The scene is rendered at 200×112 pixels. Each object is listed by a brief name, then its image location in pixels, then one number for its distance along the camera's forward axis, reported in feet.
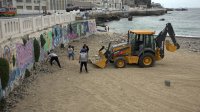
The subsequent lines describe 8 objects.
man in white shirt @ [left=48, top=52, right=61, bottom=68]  56.21
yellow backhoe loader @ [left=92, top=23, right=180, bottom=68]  56.85
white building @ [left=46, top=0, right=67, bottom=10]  310.65
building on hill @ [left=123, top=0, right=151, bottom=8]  634.02
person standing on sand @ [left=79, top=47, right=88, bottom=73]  51.57
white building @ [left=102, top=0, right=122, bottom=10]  489.75
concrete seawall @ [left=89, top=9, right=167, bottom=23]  281.74
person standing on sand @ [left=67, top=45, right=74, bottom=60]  64.35
